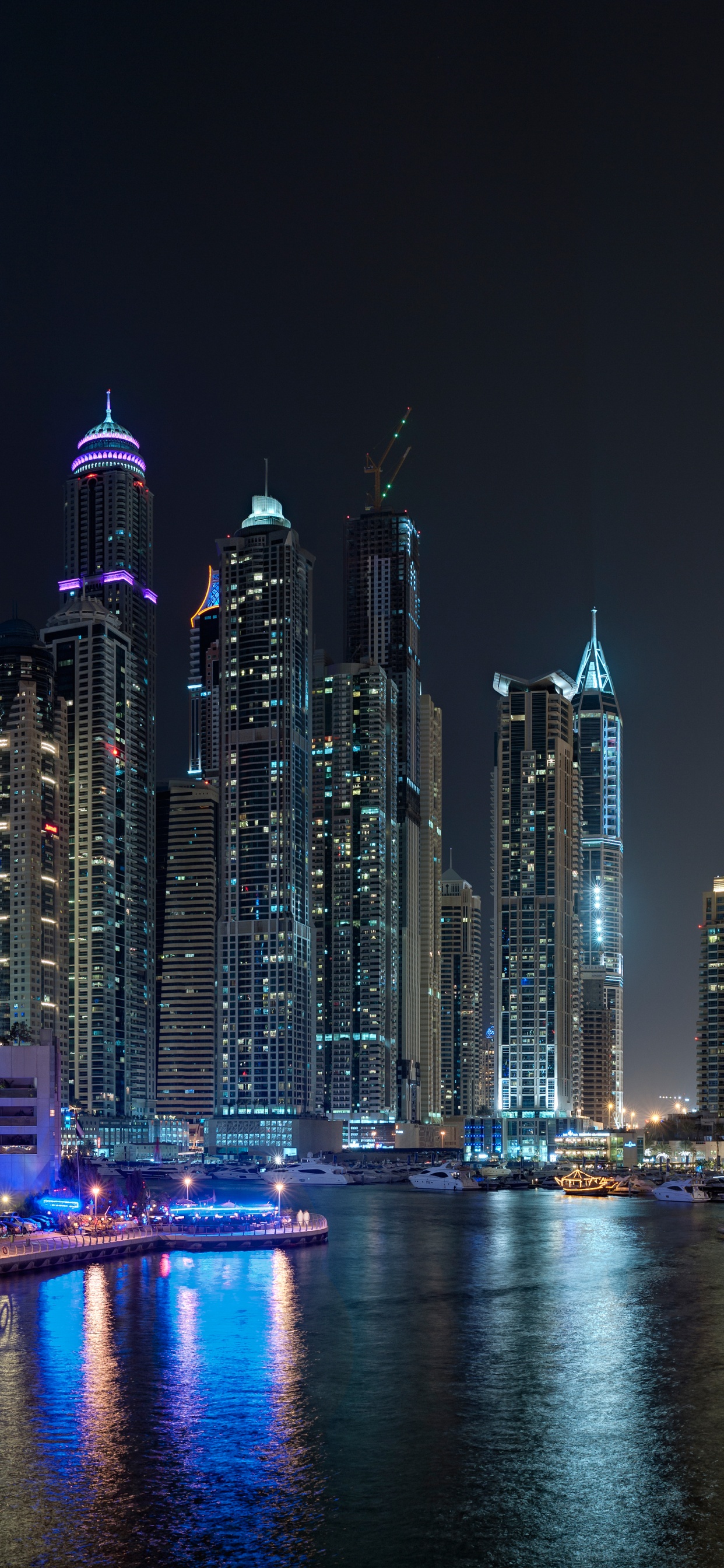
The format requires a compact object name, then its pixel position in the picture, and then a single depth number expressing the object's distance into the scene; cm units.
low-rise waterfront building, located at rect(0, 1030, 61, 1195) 16062
